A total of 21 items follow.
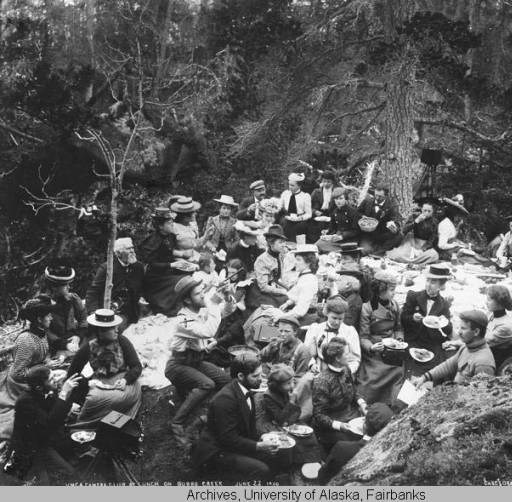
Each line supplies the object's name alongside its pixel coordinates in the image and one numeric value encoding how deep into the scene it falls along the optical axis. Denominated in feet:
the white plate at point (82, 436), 19.19
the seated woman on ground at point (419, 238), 31.30
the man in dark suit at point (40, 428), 17.17
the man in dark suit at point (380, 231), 32.17
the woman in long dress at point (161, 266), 26.00
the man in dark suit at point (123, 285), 24.06
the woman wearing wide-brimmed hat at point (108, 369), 19.75
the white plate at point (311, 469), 18.08
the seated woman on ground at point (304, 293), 23.84
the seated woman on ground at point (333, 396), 18.06
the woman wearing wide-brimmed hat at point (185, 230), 27.68
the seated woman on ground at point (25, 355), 19.08
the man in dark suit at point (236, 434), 16.58
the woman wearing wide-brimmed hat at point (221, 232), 29.91
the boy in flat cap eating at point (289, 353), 19.52
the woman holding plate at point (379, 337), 20.90
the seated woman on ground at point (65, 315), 21.59
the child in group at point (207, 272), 26.91
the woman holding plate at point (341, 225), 31.60
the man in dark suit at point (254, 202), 32.91
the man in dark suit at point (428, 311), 22.16
